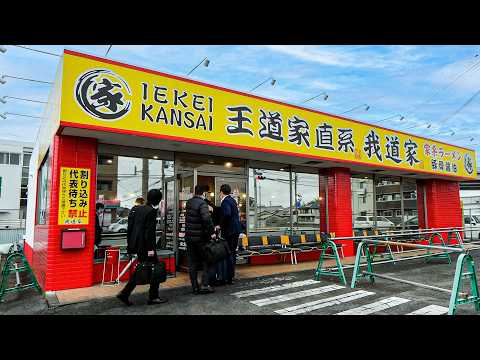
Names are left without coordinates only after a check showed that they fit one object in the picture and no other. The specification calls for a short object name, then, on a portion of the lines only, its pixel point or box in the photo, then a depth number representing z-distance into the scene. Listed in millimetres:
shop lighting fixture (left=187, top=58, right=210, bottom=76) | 8727
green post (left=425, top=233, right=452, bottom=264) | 9391
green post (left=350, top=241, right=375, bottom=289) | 6238
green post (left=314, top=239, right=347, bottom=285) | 6508
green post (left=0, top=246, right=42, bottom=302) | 5590
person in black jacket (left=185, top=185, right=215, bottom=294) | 5711
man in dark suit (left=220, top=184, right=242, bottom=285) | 6625
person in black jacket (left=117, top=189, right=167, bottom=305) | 4980
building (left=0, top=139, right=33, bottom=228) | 32062
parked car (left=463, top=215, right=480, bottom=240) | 17672
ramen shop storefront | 6125
